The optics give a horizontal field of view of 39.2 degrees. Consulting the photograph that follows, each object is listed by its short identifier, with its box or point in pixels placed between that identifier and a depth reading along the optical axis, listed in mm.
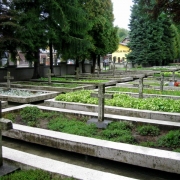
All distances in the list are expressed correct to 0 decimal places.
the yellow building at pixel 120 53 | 67225
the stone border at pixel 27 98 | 10789
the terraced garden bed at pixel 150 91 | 11266
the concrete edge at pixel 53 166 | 3543
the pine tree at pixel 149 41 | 38500
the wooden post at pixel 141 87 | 9502
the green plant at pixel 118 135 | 5461
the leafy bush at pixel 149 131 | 5941
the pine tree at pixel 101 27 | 24281
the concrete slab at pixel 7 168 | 3684
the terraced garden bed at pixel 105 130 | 5355
